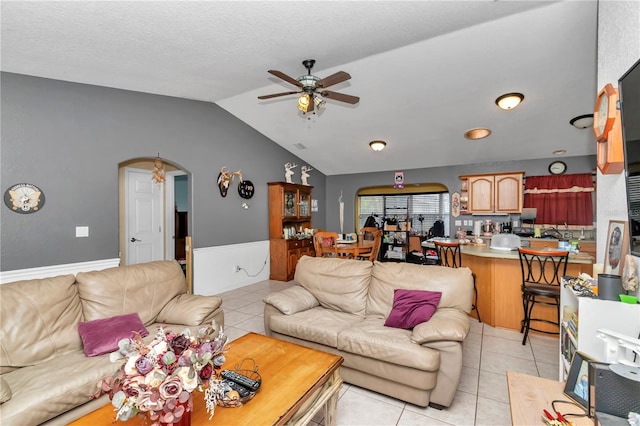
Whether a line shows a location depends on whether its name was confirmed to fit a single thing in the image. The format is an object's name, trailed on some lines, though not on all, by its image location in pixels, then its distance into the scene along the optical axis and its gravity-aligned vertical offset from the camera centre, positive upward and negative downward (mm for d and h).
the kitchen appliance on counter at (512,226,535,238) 5651 -405
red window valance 5379 +262
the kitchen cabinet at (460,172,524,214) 5863 +404
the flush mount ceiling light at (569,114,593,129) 4074 +1308
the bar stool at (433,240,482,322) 3778 -631
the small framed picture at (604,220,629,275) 1623 -209
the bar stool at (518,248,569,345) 2877 -772
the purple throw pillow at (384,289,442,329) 2346 -807
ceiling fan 2816 +1316
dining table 4711 -612
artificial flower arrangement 1080 -646
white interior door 5121 -109
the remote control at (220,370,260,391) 1488 -893
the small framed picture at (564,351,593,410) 1306 -799
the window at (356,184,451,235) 7660 +185
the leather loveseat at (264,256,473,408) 2000 -953
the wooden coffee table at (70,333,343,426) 1318 -944
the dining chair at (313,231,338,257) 4812 -544
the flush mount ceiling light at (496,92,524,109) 3897 +1533
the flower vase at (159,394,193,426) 1127 -827
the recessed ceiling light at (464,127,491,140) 4954 +1376
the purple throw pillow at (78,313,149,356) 2047 -896
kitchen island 3328 -972
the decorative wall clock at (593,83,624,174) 1610 +453
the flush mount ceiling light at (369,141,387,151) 5723 +1337
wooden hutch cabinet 5914 -442
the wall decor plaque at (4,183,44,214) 2972 +150
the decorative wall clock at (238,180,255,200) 5441 +442
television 1342 +351
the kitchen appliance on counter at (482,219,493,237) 6087 -334
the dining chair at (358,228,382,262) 4912 -622
